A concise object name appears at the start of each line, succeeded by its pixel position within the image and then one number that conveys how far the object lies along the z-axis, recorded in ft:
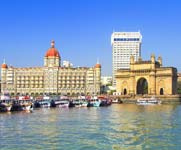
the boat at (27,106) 236.90
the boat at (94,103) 315.15
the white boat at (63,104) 301.47
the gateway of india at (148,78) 414.21
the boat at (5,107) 230.27
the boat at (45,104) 294.41
